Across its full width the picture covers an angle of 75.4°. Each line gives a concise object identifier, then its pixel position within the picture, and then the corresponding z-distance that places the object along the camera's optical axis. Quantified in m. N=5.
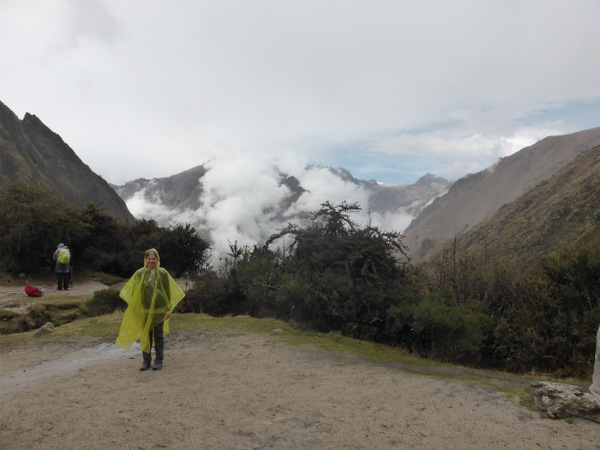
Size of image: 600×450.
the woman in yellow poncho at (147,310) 6.64
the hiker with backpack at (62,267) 15.25
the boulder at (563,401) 4.66
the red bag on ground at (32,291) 13.04
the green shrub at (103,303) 12.44
